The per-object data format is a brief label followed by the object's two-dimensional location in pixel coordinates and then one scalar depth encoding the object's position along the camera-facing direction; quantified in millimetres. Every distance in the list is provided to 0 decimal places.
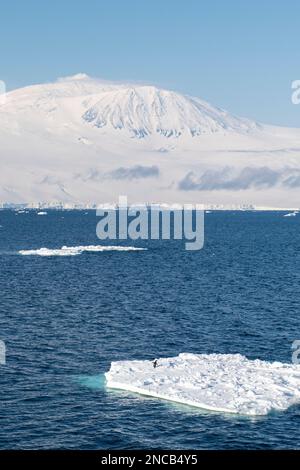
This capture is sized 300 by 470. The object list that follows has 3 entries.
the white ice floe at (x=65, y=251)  177625
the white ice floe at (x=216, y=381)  54469
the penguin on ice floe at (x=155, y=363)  63188
